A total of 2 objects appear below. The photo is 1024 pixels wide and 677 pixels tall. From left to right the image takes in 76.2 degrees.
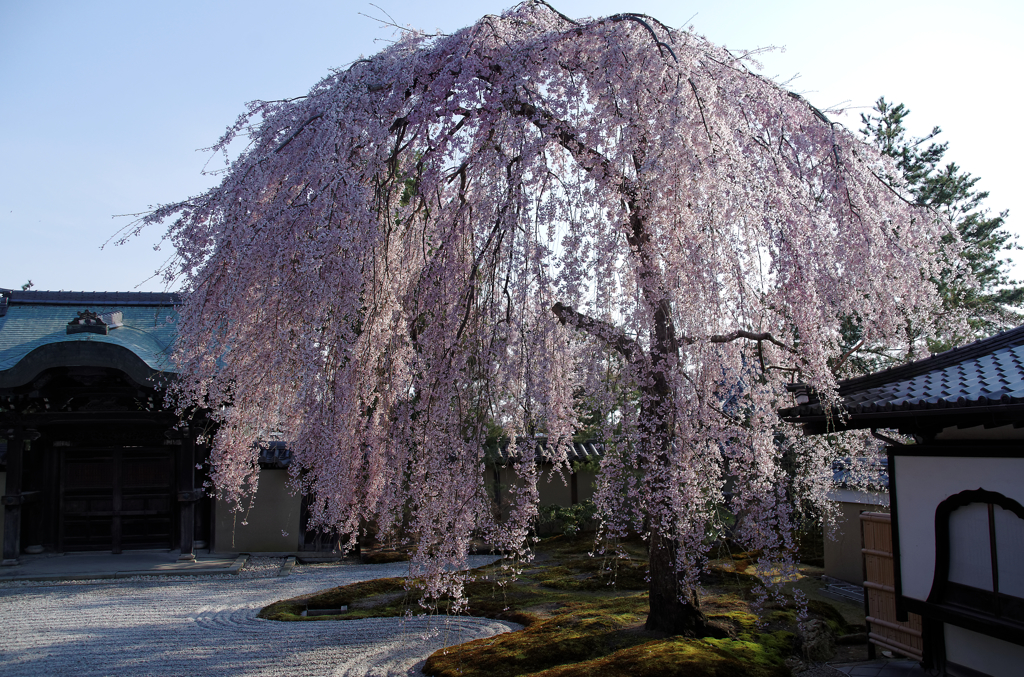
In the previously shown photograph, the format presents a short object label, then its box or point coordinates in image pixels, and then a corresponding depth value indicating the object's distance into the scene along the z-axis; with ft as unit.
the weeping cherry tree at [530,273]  14.20
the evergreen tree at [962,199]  47.85
